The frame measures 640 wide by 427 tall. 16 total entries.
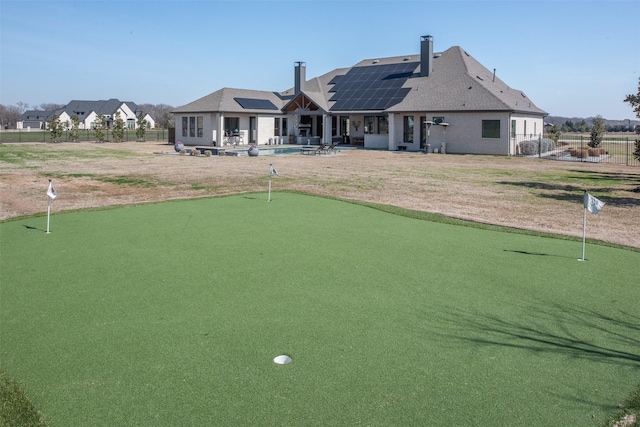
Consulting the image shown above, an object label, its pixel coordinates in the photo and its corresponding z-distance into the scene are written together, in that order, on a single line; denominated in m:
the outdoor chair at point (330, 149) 34.22
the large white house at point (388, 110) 34.41
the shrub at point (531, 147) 33.19
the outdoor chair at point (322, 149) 33.54
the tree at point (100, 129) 53.12
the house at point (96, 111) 102.38
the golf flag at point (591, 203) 7.97
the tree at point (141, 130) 56.53
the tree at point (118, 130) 54.41
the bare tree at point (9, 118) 115.12
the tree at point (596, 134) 41.45
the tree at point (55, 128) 52.41
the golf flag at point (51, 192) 9.86
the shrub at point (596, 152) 33.22
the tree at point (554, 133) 41.49
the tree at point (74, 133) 54.69
